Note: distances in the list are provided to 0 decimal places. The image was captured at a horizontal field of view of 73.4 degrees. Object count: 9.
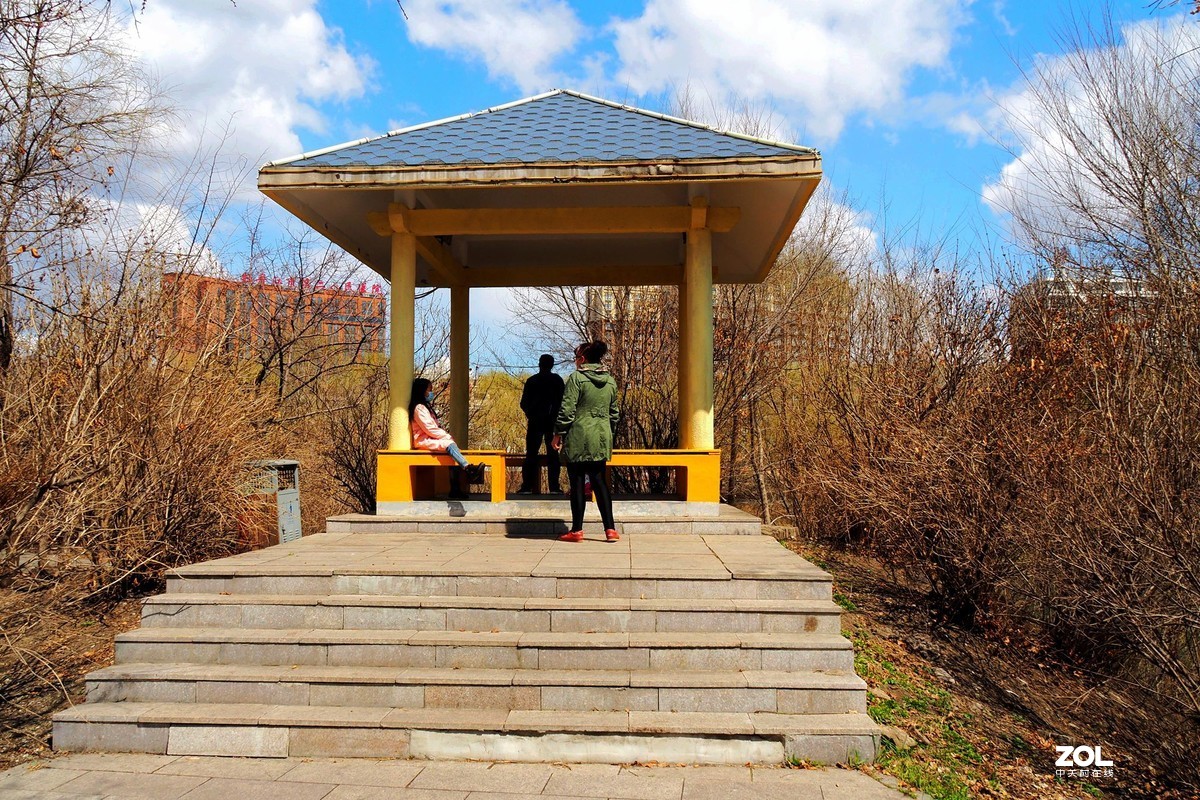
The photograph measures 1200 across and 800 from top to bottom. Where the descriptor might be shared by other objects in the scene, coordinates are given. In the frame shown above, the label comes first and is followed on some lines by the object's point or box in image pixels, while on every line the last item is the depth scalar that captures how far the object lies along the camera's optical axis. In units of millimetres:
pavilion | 7551
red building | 14797
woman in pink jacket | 8289
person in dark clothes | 9820
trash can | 8734
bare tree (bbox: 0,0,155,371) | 8848
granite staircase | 4508
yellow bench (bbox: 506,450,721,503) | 8094
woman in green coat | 6934
